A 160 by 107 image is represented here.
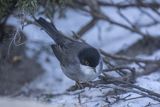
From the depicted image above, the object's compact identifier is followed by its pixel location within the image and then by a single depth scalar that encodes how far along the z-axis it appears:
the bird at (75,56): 7.39
